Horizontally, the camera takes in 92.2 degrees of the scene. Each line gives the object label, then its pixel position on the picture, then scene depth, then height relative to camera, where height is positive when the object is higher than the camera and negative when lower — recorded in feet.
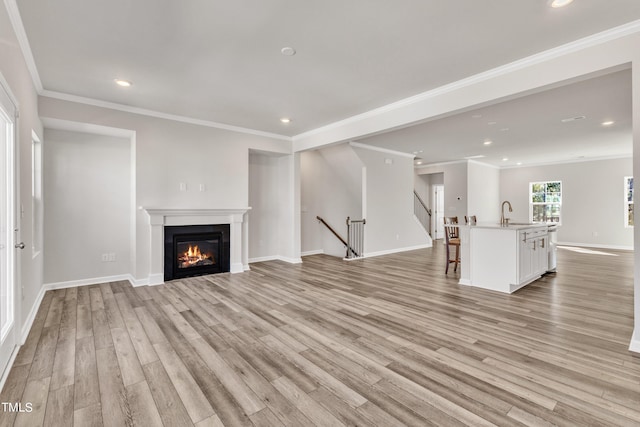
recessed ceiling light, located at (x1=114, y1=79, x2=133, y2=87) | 12.18 +5.16
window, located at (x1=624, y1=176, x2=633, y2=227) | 28.53 +0.95
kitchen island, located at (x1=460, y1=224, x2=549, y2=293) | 14.08 -2.21
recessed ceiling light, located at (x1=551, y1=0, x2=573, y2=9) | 7.59 +5.16
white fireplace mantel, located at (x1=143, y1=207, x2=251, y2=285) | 15.80 -0.84
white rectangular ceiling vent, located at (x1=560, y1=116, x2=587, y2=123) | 16.99 +5.15
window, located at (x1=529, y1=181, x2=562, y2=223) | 32.73 +1.02
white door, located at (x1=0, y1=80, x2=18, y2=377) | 8.34 -0.30
